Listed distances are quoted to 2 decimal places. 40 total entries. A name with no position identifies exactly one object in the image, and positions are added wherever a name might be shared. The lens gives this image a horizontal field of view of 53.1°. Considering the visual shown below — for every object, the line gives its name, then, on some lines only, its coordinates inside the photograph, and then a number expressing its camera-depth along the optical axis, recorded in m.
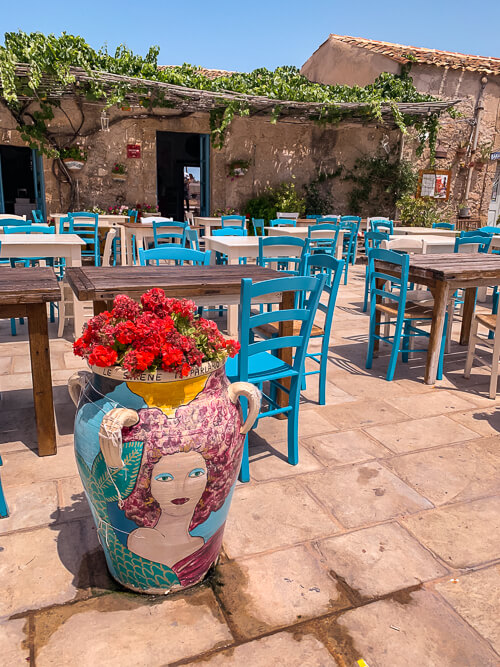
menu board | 12.30
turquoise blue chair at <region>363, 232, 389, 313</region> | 5.31
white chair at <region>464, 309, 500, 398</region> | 3.29
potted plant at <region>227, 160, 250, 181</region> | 10.99
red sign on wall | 10.26
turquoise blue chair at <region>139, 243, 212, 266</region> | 3.46
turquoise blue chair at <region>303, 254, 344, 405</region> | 2.94
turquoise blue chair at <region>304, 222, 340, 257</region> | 6.34
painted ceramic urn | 1.32
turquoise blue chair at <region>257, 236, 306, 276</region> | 4.40
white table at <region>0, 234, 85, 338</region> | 4.01
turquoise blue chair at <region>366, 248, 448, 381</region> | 3.47
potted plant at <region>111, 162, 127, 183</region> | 10.16
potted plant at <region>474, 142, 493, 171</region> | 12.39
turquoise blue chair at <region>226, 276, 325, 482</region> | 2.05
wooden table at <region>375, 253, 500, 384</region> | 3.37
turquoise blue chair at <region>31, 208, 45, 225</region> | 8.77
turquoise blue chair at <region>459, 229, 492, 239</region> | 6.29
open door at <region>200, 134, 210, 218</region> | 10.97
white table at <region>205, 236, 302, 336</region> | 4.50
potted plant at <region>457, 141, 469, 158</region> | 12.36
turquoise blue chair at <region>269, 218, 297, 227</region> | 7.33
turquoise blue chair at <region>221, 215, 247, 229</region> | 7.37
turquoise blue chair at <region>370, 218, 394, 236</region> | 7.08
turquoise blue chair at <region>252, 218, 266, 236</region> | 8.19
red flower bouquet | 1.30
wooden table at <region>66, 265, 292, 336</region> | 2.49
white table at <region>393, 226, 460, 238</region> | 7.11
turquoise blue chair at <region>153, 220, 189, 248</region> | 5.26
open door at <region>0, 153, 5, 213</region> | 9.74
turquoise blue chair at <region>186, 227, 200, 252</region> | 5.25
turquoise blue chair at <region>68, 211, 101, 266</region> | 5.71
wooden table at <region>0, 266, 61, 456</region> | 2.29
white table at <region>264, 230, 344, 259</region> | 6.30
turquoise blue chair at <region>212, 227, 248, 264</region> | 5.86
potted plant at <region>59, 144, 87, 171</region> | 9.70
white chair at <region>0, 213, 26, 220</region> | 7.16
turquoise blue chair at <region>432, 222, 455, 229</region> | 8.10
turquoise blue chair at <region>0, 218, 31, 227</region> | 6.30
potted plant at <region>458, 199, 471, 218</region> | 12.41
